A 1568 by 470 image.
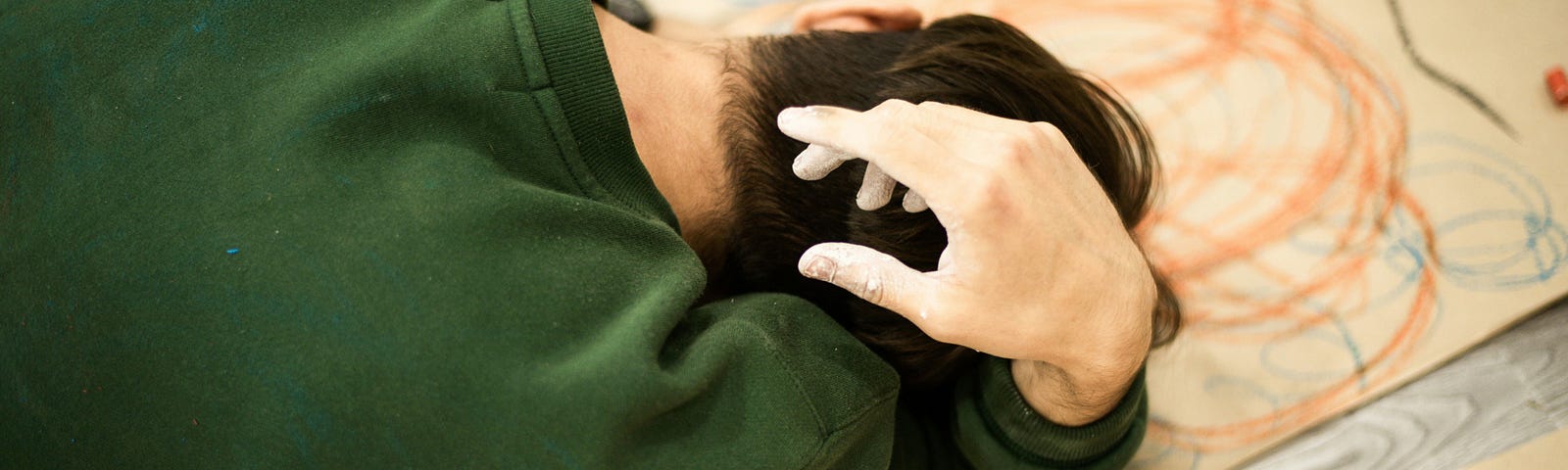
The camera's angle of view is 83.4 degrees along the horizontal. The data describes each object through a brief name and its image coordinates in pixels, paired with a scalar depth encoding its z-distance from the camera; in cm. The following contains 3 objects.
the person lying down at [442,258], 67
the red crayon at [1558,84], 119
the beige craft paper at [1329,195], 113
